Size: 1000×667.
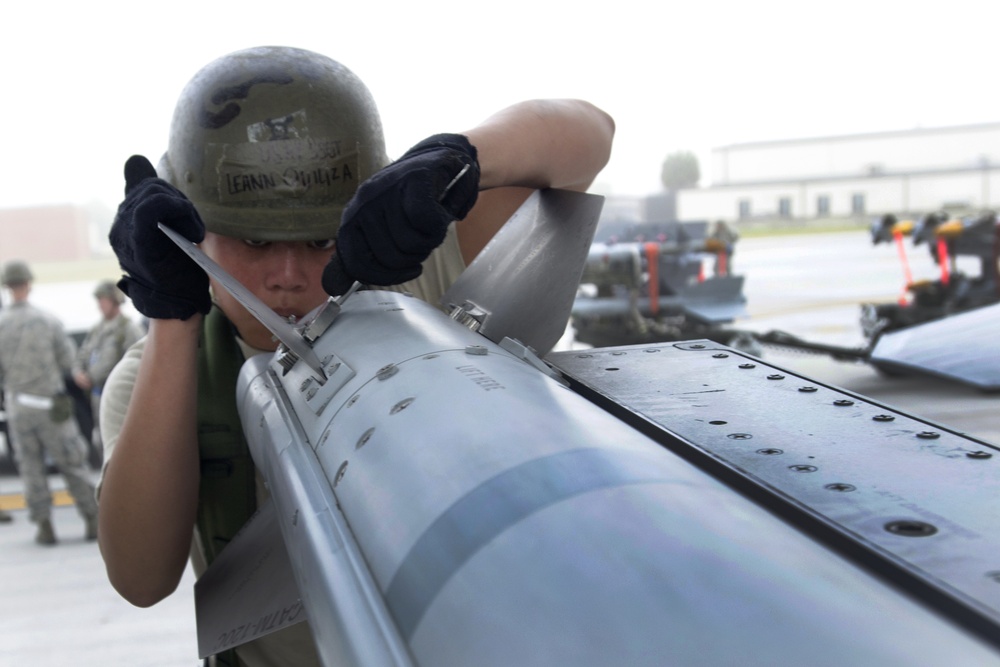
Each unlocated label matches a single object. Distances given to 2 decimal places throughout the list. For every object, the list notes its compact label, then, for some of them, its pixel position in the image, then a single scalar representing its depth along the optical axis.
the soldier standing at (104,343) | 5.68
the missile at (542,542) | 0.47
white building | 28.11
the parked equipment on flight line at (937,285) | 7.54
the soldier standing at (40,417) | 5.28
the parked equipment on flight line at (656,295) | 8.48
